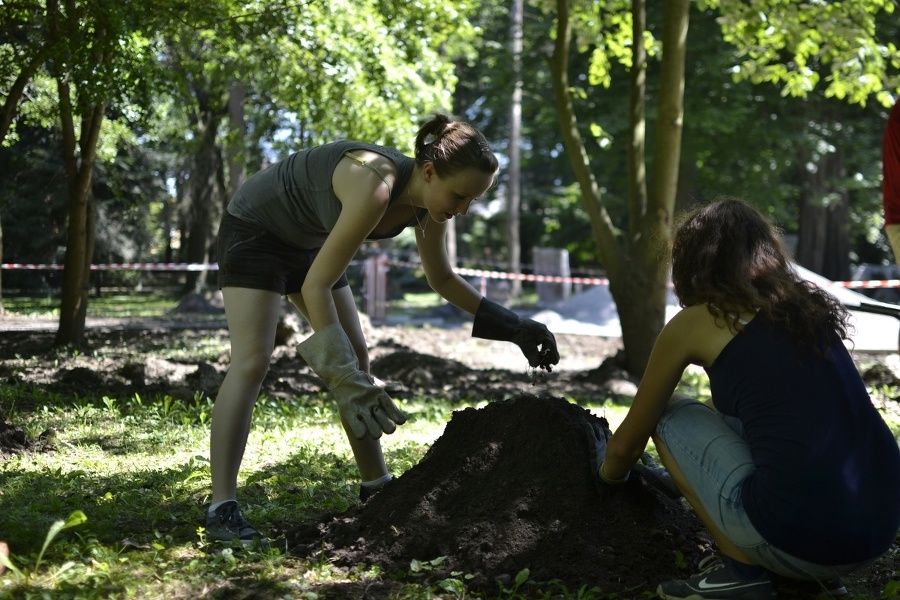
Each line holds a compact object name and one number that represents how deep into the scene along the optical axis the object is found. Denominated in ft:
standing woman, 9.78
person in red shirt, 15.06
